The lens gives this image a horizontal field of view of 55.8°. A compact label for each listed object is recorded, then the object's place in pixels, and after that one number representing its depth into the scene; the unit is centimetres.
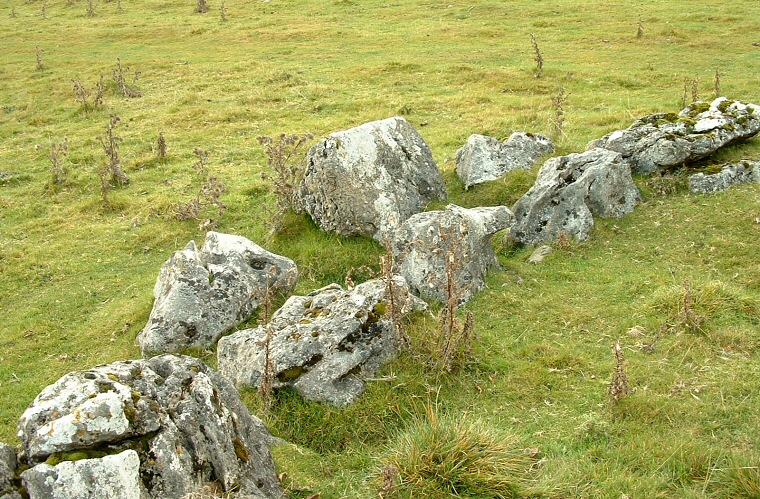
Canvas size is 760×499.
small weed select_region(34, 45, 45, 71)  3200
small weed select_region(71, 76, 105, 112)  2486
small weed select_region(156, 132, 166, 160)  1944
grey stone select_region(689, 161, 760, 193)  1272
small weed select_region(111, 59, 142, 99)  2649
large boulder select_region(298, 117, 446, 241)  1270
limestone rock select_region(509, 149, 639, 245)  1220
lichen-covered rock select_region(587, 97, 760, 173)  1338
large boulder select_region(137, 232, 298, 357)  1045
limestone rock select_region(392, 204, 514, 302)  1059
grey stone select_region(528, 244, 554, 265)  1166
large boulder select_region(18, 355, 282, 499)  533
